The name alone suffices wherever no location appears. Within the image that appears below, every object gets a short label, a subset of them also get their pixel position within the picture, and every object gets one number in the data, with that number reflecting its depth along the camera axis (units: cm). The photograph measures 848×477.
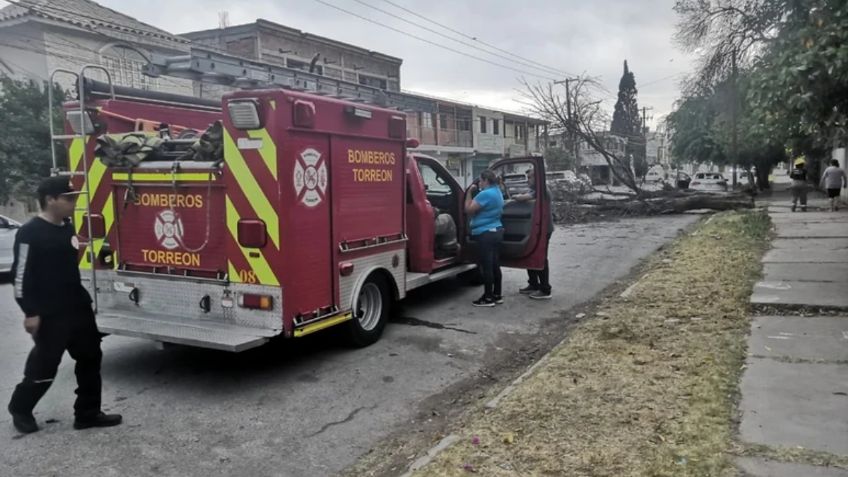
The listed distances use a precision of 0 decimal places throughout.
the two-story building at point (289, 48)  2742
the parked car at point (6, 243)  1067
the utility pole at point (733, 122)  1962
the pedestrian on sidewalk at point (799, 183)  1956
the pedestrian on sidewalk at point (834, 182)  1859
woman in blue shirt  787
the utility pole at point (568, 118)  2388
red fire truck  504
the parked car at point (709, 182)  3369
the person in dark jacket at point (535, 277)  832
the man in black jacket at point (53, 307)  406
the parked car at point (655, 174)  5686
